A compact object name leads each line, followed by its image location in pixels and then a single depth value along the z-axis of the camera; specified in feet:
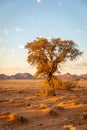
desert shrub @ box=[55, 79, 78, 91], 61.83
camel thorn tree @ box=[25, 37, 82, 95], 53.53
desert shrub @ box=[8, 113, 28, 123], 24.02
